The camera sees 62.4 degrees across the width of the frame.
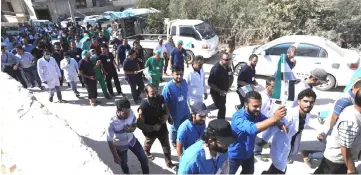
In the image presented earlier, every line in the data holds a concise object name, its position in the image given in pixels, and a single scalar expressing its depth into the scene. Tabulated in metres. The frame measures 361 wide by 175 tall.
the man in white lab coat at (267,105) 4.91
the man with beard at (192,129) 3.77
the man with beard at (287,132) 3.82
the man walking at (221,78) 5.76
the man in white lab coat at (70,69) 8.58
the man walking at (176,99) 4.98
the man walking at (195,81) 5.79
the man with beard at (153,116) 4.64
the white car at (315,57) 8.21
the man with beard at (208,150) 2.80
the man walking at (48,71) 8.16
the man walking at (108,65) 8.23
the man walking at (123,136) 4.21
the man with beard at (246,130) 3.54
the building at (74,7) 34.75
